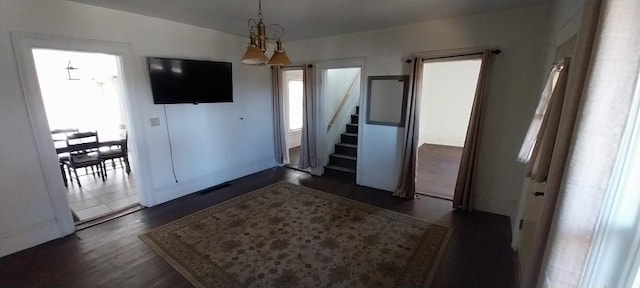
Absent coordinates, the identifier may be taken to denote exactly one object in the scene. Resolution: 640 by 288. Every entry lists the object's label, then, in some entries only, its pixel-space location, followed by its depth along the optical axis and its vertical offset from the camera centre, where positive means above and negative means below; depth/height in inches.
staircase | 182.9 -41.8
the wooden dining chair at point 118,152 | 170.6 -35.5
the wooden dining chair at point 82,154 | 156.2 -35.1
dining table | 155.0 -29.3
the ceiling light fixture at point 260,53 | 80.4 +16.3
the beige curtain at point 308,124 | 176.2 -16.7
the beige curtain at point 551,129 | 48.6 -5.2
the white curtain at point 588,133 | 28.8 -3.9
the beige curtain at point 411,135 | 133.7 -19.0
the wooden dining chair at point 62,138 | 164.0 -27.4
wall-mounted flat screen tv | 131.4 +11.7
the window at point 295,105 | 274.1 -3.9
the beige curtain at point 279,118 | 190.4 -13.1
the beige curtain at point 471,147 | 116.5 -22.4
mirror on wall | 143.9 +1.6
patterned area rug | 84.8 -58.2
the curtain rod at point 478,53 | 113.4 +22.7
